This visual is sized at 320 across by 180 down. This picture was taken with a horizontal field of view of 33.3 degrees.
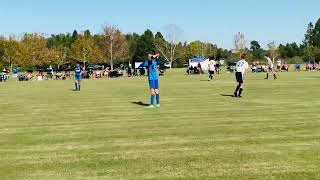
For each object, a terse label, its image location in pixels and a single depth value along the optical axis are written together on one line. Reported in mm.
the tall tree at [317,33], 143550
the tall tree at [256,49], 154825
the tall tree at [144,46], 125688
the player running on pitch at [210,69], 43125
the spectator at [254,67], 68594
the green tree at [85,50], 111875
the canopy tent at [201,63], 69500
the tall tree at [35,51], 98875
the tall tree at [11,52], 94188
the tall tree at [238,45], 134775
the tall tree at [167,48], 123875
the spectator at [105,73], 65656
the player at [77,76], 33156
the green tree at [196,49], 133625
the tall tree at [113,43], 111188
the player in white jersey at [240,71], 23288
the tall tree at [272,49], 131625
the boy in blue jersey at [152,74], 19359
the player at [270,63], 44062
